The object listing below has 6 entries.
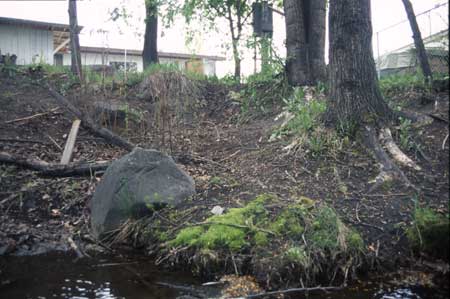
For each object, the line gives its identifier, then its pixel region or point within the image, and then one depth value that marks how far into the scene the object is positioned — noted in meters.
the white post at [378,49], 12.20
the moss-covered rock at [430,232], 2.81
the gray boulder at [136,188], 5.41
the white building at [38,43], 10.00
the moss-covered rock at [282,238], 4.12
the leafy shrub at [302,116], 6.39
